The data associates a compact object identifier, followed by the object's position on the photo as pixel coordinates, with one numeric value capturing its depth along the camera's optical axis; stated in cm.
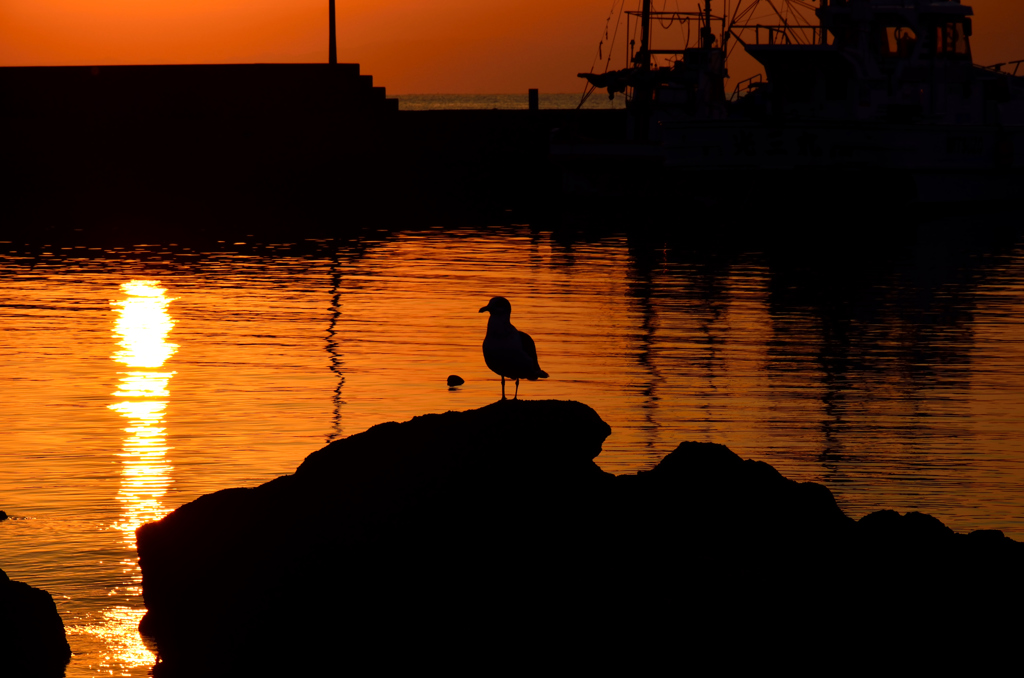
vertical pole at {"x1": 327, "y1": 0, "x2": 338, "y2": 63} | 10487
